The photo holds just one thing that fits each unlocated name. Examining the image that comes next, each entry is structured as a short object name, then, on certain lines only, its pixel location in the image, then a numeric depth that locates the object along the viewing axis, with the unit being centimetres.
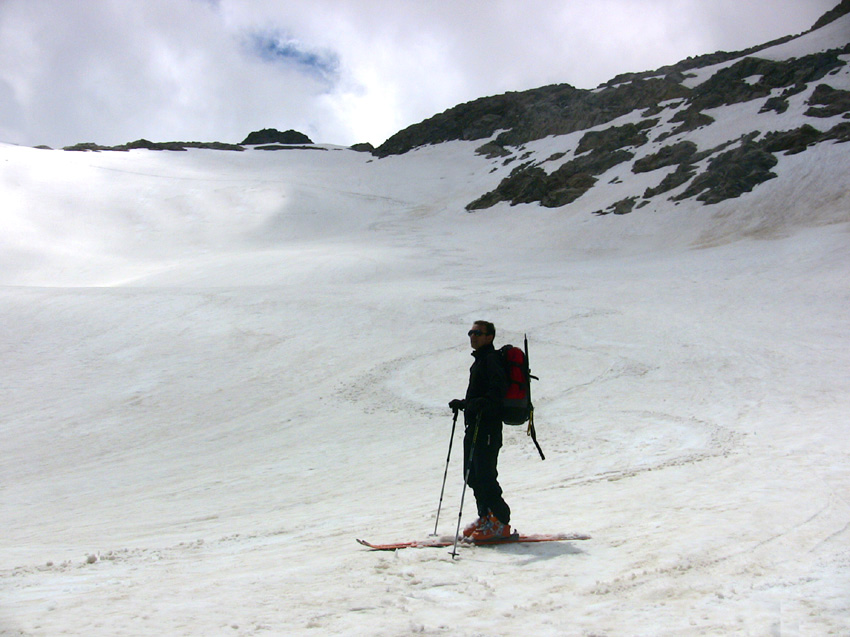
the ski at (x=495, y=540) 542
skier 553
